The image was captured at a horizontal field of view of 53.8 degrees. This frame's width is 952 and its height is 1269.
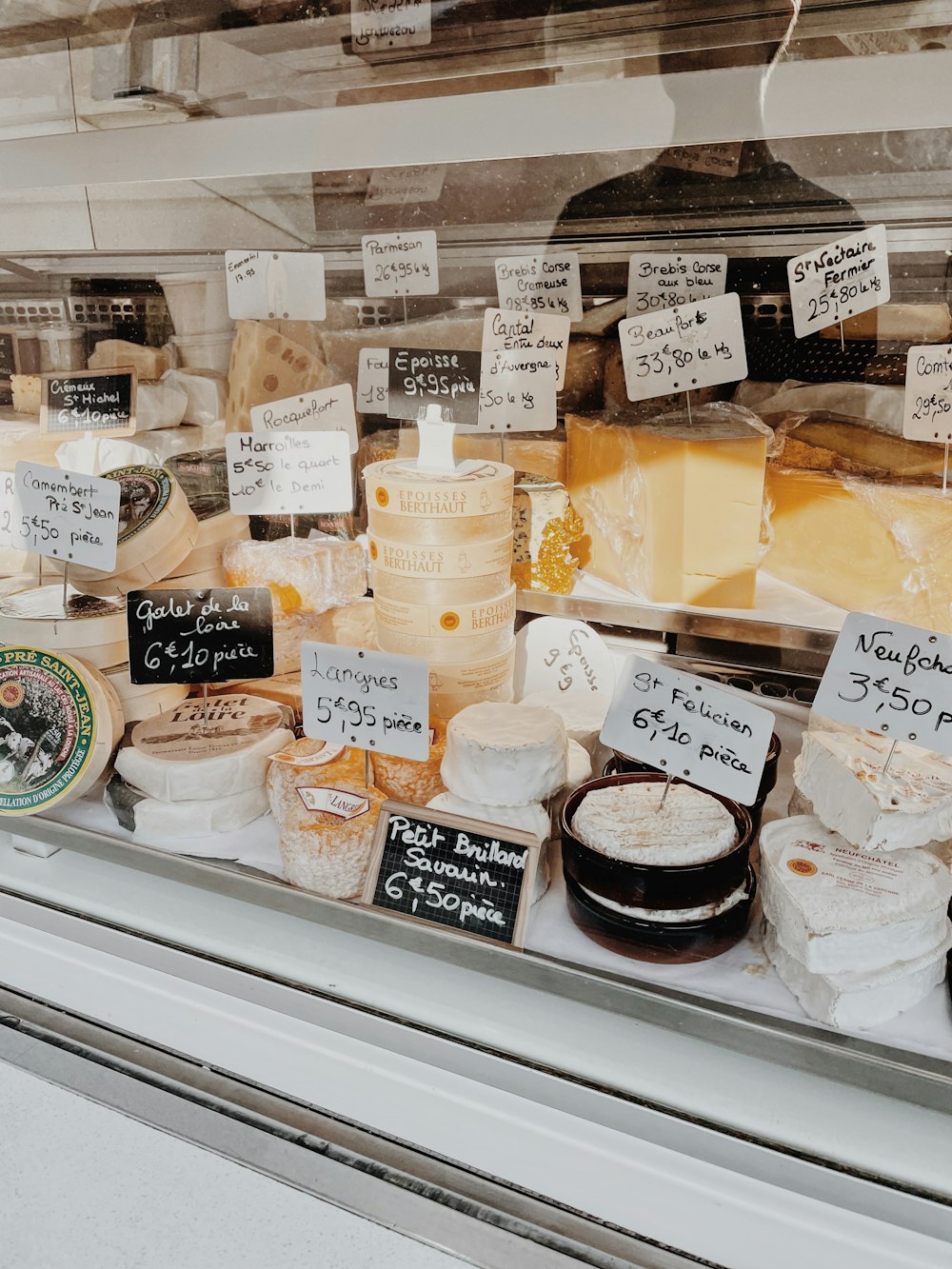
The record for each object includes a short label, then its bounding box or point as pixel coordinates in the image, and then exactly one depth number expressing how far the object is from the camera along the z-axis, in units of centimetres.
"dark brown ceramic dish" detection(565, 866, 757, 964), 94
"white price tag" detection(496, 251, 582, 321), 147
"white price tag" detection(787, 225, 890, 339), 114
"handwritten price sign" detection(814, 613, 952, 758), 85
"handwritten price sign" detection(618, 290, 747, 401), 122
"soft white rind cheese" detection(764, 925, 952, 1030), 85
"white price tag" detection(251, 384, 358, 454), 140
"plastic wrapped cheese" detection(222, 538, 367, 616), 137
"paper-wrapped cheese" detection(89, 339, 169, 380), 169
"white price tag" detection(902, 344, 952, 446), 117
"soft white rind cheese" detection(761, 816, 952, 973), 84
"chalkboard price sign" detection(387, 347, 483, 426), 130
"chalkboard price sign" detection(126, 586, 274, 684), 120
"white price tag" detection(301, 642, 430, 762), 103
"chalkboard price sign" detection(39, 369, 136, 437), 143
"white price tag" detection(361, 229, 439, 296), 147
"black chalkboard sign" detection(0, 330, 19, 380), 177
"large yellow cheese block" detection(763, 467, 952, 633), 118
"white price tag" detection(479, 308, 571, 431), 138
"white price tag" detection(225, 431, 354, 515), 132
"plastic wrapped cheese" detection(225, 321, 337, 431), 153
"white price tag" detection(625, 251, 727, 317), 138
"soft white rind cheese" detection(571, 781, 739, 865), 93
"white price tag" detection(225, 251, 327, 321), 154
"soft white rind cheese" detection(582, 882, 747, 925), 94
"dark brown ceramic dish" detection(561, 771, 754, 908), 92
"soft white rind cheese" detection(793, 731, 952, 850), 88
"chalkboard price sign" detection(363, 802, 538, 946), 98
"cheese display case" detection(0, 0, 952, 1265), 88
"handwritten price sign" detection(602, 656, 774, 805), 91
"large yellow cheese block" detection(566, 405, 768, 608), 125
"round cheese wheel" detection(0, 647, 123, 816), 123
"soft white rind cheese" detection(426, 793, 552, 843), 103
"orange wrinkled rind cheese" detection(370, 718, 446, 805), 114
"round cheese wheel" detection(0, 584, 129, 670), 129
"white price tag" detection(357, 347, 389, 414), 159
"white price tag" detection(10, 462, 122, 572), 126
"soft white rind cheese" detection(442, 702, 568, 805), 102
